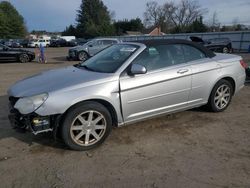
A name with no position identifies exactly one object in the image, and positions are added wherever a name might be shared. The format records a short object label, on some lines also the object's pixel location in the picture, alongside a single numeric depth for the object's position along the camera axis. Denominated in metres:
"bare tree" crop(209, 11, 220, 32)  53.06
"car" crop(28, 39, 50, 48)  36.09
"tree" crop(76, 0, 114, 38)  54.40
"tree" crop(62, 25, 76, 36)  58.36
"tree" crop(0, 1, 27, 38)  52.23
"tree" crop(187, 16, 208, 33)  40.80
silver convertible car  2.80
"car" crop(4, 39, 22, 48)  33.78
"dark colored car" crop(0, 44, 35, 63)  13.16
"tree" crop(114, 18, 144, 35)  56.62
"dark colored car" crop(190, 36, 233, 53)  17.31
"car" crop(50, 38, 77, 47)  38.08
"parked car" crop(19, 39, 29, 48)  36.69
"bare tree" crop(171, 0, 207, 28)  55.68
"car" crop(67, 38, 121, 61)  14.33
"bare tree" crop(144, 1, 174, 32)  57.64
